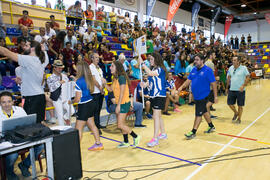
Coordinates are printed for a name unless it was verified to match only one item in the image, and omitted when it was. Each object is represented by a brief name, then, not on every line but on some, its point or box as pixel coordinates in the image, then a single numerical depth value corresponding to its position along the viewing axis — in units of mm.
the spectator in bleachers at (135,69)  8185
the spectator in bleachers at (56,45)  7590
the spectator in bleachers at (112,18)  13148
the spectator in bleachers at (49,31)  8142
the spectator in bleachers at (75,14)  11112
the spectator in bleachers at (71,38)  8438
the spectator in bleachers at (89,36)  9781
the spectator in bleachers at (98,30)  10309
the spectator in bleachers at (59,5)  10992
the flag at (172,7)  13712
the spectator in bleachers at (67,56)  7505
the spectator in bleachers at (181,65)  9102
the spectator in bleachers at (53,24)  8852
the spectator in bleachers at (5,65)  6266
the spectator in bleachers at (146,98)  6555
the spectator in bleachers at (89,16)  12026
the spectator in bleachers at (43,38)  6962
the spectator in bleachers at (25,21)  8242
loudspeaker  2596
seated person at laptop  2916
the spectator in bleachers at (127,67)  8430
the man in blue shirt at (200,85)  4574
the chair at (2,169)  2370
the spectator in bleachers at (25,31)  7520
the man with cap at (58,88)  4672
